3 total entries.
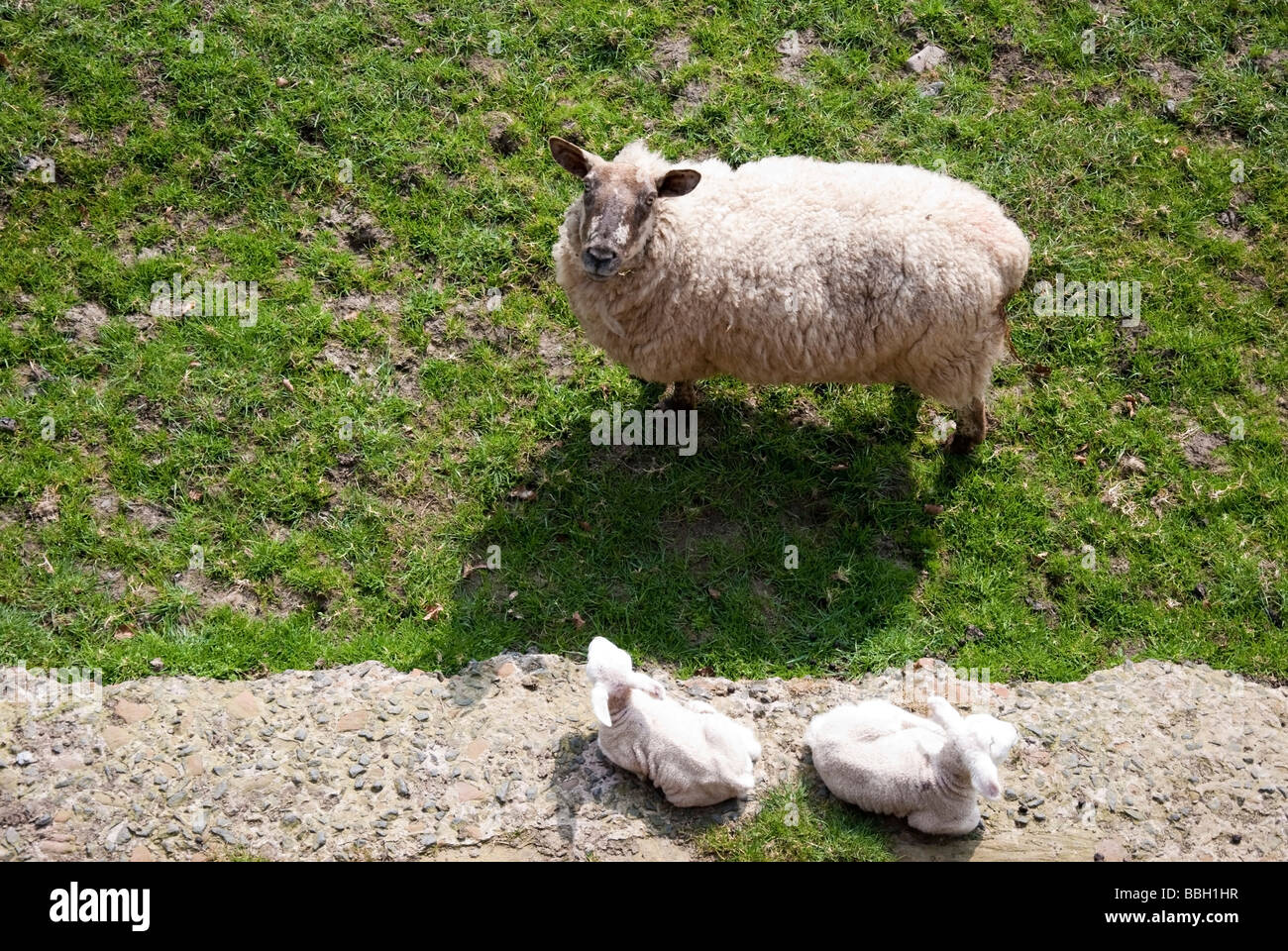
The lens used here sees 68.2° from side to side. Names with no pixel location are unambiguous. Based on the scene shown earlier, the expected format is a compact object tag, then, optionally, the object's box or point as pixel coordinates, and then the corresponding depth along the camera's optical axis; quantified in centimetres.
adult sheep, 615
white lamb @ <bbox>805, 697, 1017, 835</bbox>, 506
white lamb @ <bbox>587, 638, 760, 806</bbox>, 523
